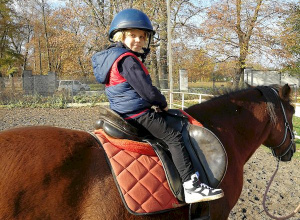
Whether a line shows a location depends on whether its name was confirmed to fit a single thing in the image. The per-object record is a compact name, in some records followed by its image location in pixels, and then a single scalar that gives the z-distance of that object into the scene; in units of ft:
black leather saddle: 7.00
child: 6.97
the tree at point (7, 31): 95.02
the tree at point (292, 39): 61.93
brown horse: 5.68
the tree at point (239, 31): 69.67
